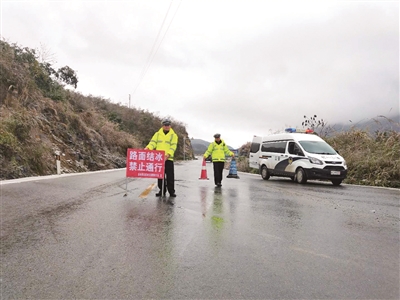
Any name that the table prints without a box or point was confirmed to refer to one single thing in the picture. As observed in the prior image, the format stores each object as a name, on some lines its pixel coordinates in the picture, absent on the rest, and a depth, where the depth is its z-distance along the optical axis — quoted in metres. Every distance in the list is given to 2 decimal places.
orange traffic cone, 13.38
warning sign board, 8.41
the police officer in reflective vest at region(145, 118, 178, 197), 8.20
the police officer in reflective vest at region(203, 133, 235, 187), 10.93
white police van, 12.80
